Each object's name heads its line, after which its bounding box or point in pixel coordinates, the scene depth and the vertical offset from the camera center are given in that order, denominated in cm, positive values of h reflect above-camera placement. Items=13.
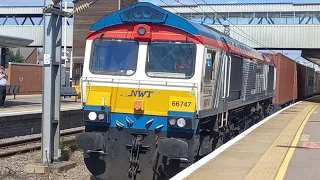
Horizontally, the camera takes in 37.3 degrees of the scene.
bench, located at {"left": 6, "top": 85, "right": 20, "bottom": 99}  2720 -95
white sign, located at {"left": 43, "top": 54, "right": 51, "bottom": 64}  1013 +33
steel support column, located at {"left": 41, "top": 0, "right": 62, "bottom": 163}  1014 -27
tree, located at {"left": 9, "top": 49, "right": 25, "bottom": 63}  7635 +261
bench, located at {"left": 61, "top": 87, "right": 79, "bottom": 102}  2617 -101
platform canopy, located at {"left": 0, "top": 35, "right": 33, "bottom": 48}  2211 +153
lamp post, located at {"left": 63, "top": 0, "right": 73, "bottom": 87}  3486 -47
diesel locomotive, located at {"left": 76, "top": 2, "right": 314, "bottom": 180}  824 -30
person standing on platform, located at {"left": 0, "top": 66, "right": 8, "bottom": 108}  1992 -51
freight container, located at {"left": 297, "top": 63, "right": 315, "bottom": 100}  3928 -31
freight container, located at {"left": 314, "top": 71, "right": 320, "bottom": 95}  5611 -60
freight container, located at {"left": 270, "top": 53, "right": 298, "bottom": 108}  2489 -12
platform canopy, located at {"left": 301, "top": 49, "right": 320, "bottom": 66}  4806 +249
